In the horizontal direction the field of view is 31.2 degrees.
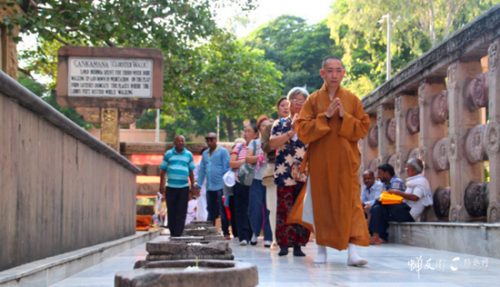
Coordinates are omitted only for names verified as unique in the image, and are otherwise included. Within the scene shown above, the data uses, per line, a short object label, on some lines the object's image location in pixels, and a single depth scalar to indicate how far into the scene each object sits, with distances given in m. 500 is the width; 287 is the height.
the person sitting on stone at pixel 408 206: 11.95
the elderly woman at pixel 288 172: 9.26
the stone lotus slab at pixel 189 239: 8.20
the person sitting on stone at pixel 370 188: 13.60
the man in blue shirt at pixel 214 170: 14.62
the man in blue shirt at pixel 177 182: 13.39
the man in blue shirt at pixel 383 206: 12.41
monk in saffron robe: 7.99
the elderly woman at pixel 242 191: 13.05
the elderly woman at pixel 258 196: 12.12
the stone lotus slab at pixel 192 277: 3.46
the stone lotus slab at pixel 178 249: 5.52
